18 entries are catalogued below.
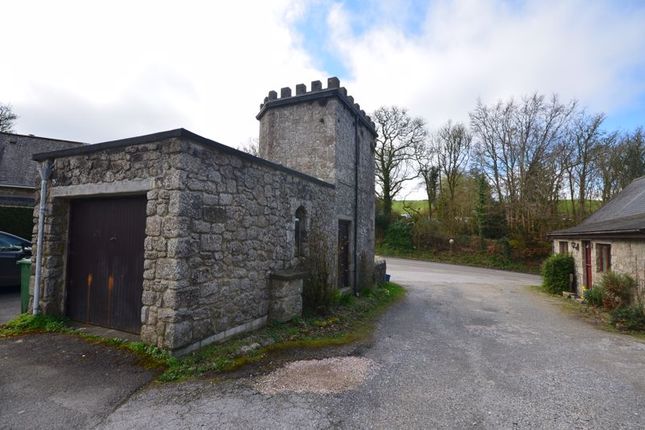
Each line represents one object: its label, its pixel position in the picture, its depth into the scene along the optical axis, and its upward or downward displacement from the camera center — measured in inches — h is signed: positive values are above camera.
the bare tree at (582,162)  876.0 +204.8
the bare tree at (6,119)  895.7 +303.3
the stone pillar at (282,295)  240.2 -43.9
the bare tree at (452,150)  1097.4 +292.7
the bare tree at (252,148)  1116.0 +291.7
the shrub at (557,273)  529.0 -54.8
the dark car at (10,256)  323.3 -24.2
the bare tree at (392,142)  1062.4 +302.0
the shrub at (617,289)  342.3 -51.7
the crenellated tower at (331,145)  350.0 +100.2
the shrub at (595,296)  391.2 -67.7
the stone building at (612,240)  341.4 -1.0
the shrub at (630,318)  299.0 -71.4
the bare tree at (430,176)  1128.2 +207.1
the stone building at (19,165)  586.2 +126.1
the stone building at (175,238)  177.8 -2.6
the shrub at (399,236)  1034.1 +1.8
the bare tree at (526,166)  876.6 +199.3
